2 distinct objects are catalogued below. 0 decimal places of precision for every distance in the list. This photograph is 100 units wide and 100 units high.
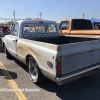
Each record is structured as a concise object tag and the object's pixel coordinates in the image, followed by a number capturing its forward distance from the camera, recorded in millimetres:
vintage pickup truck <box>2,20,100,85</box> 2021
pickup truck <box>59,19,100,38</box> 5028
